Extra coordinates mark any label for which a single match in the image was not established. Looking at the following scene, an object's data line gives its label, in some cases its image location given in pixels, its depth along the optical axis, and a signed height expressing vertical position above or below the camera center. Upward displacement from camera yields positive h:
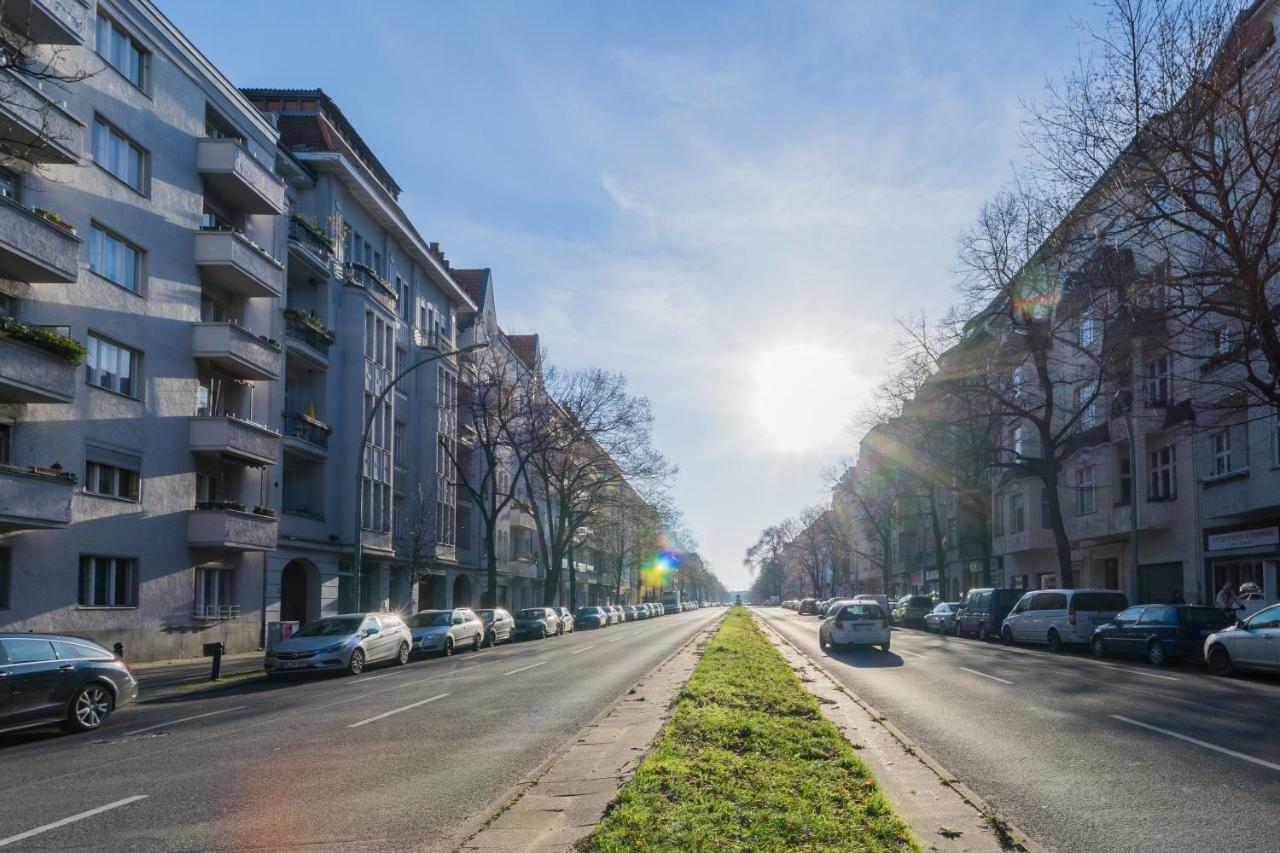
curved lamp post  28.02 +0.34
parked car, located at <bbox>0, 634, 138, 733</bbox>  12.96 -1.89
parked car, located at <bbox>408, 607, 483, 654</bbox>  30.73 -2.80
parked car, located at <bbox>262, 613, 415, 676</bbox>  22.94 -2.48
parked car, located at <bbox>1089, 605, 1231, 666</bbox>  22.86 -2.03
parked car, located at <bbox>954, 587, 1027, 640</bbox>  35.16 -2.42
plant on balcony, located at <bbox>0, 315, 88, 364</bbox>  20.36 +4.00
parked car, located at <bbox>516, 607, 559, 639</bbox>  44.38 -3.64
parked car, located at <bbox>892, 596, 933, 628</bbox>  50.94 -3.46
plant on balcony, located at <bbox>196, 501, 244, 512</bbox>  28.61 +0.91
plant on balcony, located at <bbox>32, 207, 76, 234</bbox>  21.53 +6.69
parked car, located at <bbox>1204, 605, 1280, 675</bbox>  18.52 -1.97
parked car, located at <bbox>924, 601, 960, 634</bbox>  41.16 -3.19
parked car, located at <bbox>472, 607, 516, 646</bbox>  37.57 -3.19
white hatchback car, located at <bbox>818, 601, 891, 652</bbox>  27.69 -2.33
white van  28.17 -2.07
